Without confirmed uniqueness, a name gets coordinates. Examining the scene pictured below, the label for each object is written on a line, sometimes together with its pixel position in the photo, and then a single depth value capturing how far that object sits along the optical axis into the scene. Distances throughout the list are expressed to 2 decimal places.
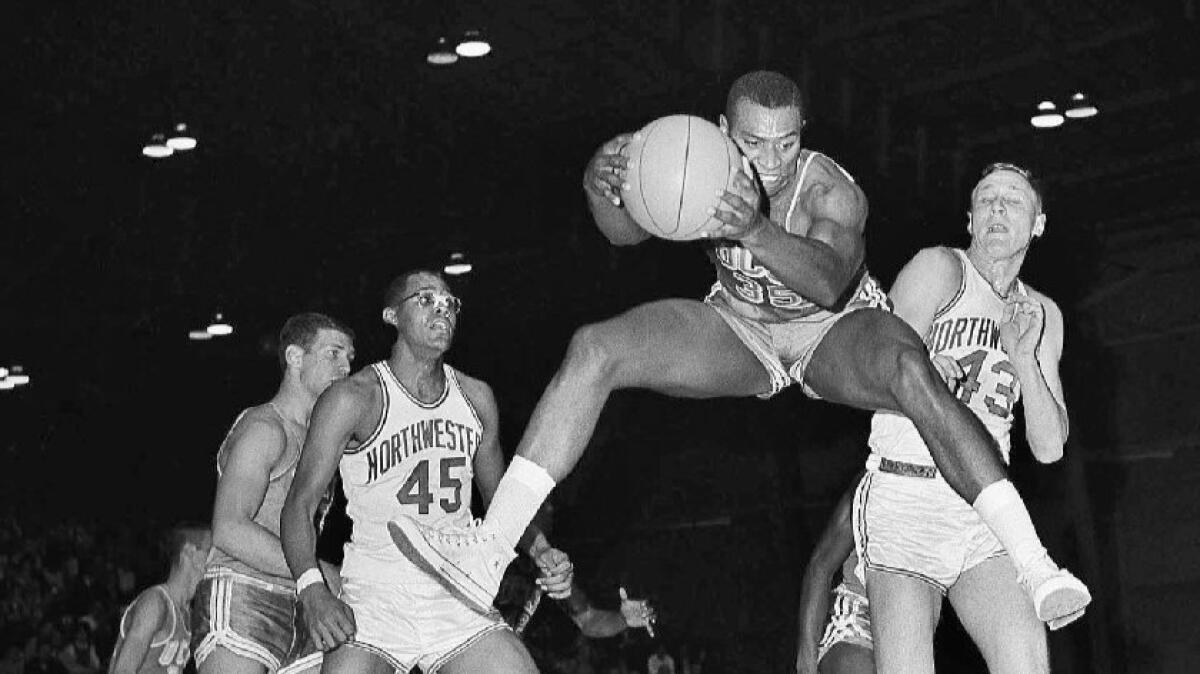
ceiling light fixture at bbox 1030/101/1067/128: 11.73
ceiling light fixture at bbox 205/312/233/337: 13.02
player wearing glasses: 5.40
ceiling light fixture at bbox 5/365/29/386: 12.77
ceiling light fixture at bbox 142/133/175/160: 11.10
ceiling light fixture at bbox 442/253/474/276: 13.09
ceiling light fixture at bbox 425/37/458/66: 10.56
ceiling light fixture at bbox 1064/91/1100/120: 11.66
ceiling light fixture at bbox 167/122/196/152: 11.03
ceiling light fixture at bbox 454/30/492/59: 10.48
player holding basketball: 4.21
